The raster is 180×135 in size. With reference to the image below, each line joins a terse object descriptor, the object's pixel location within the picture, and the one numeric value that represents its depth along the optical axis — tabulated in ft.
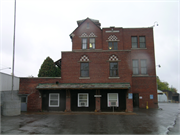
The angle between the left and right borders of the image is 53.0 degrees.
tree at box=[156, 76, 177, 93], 268.95
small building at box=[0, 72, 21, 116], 61.05
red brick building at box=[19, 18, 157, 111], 72.08
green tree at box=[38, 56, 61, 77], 120.16
